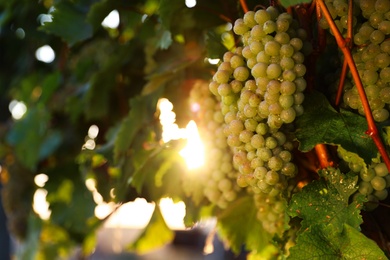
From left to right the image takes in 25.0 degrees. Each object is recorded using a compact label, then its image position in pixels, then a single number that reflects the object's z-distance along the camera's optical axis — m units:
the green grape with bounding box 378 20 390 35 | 0.89
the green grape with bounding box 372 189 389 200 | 0.93
